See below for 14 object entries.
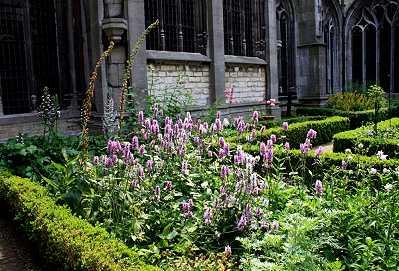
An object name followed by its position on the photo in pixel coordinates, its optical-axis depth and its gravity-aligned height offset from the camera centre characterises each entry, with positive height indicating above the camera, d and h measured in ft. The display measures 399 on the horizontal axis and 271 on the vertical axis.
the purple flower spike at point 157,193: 12.97 -2.59
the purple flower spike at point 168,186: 13.33 -2.46
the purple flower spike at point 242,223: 11.50 -3.15
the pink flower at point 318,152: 13.34 -1.60
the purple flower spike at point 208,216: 11.82 -3.02
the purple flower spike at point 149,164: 13.34 -1.80
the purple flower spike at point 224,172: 12.14 -1.91
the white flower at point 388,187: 11.26 -2.31
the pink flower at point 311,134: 13.71 -1.08
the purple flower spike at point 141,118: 15.34 -0.46
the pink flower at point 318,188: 11.94 -2.42
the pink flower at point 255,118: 15.83 -0.62
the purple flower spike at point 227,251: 10.53 -3.55
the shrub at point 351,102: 48.37 -0.50
